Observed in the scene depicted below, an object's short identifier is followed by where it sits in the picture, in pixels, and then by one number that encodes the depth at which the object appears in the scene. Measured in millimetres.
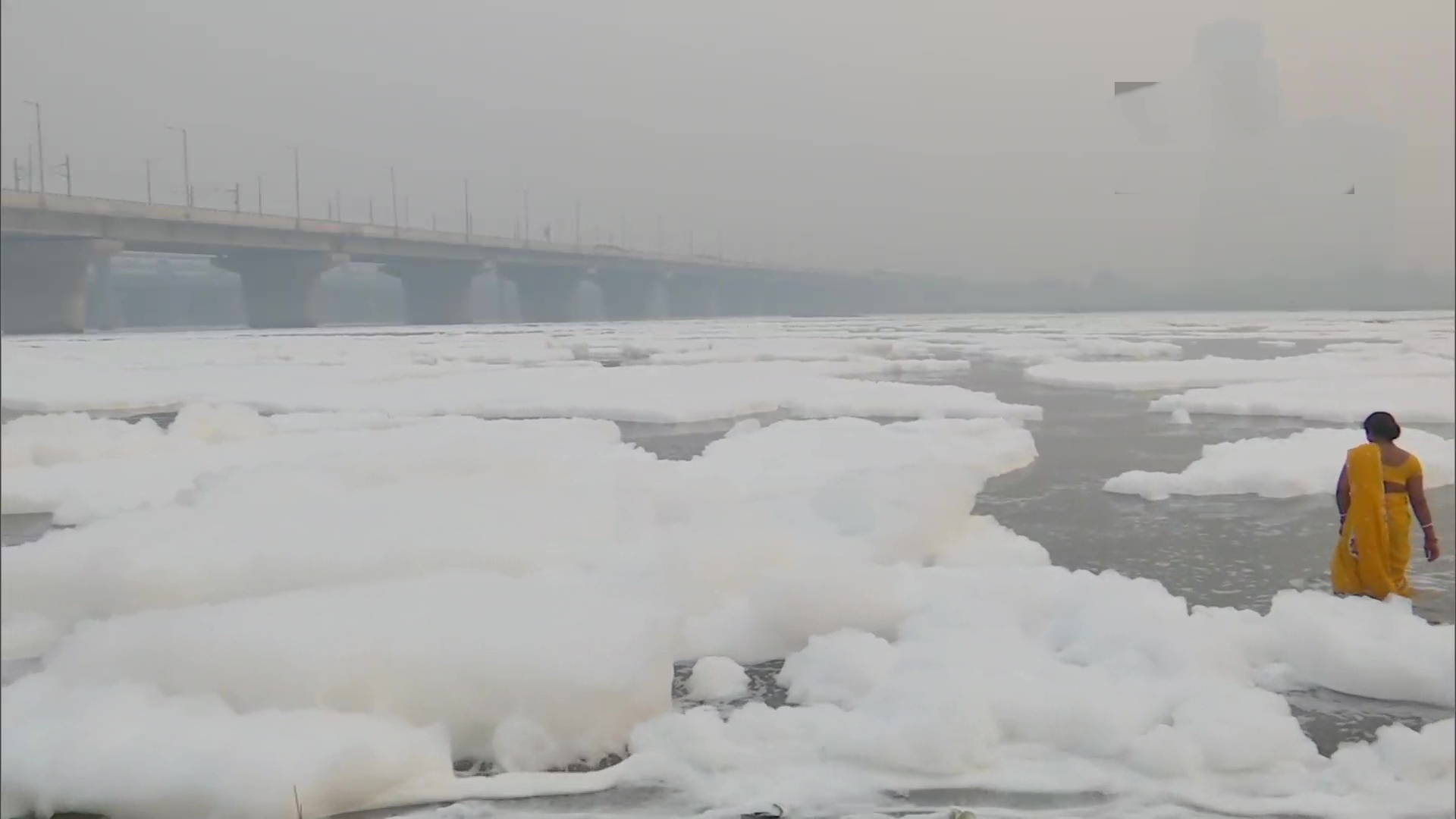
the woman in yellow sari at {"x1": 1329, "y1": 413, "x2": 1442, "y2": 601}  4559
